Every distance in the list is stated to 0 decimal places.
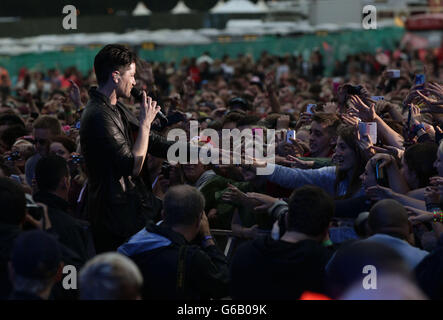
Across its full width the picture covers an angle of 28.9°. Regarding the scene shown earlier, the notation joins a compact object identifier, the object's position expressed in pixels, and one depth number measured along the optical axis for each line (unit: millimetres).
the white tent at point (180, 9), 42156
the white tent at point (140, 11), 40344
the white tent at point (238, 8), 34281
